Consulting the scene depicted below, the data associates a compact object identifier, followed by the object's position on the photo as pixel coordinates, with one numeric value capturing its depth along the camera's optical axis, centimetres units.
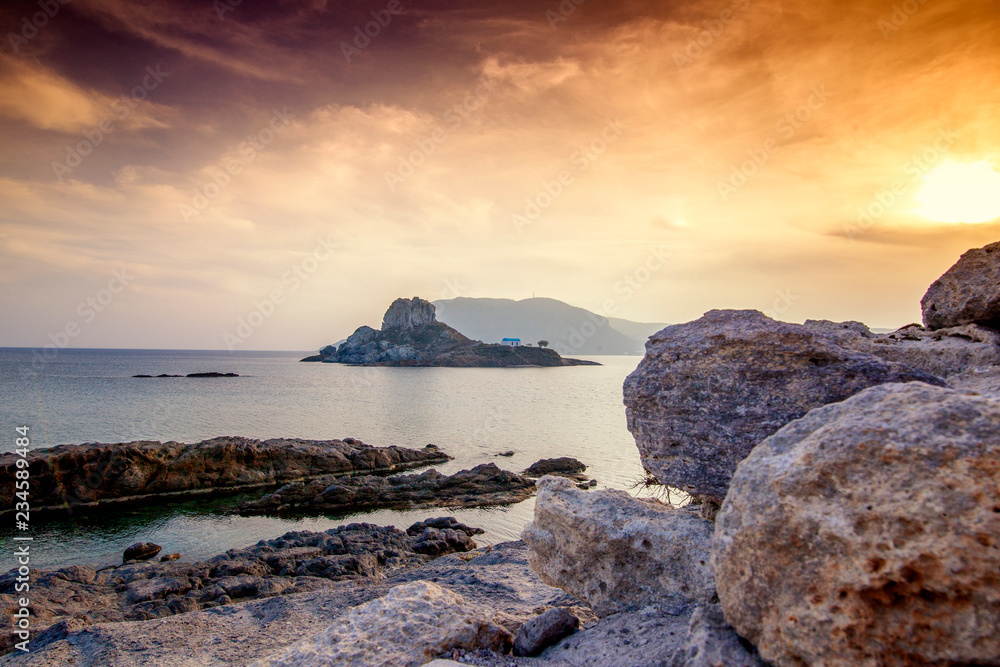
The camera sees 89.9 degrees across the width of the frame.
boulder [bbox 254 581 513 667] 543
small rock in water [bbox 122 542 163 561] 1673
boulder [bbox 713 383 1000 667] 280
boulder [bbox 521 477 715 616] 586
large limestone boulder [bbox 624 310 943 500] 512
